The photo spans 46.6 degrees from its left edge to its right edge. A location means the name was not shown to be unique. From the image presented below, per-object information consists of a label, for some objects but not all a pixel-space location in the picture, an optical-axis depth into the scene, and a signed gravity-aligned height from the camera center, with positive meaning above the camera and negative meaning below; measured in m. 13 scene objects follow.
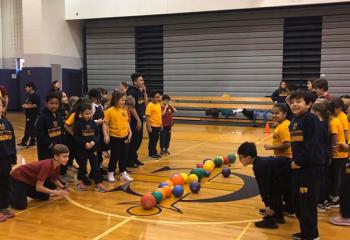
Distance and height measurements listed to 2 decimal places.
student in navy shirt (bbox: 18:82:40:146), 10.30 -0.87
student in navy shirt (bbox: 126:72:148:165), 7.91 -0.84
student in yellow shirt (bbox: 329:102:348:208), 5.22 -1.12
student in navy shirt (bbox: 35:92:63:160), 6.17 -0.85
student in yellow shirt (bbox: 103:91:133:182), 6.71 -0.98
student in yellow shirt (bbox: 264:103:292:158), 5.19 -0.77
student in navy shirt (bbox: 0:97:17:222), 5.04 -1.11
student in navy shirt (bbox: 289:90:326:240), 4.06 -0.86
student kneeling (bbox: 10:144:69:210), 5.36 -1.39
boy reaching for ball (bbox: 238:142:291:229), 4.75 -1.18
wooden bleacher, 15.31 -1.30
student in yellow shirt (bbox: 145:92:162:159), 8.66 -0.94
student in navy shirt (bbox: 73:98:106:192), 6.26 -1.05
